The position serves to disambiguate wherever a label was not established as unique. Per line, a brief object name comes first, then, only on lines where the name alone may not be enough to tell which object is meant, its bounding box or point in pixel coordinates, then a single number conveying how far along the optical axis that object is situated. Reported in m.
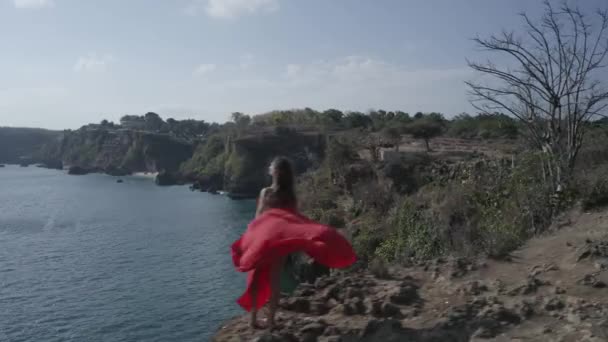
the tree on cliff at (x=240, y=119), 82.81
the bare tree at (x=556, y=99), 10.85
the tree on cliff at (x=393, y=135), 36.69
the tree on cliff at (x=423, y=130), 36.81
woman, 4.66
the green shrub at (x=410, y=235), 13.51
